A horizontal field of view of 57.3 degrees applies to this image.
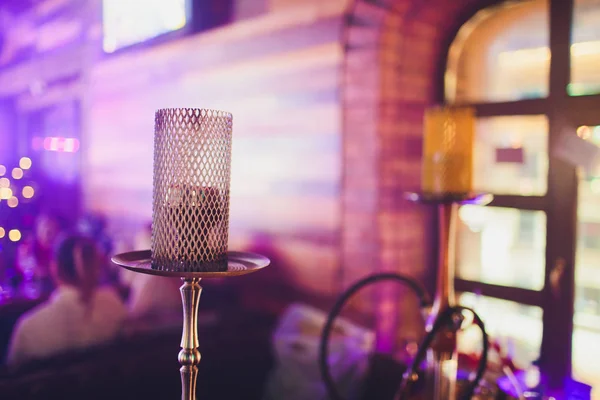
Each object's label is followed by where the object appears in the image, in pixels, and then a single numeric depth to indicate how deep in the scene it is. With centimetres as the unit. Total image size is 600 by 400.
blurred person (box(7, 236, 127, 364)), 208
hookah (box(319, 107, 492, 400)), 150
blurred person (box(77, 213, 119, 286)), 286
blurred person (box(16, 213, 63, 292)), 322
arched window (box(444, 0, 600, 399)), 202
